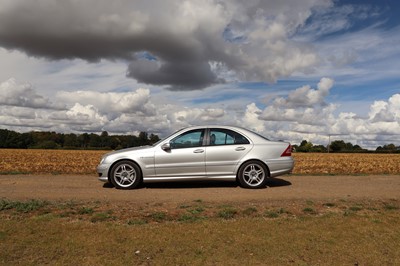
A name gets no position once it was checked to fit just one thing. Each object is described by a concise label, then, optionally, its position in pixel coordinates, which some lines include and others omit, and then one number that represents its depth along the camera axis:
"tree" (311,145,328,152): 79.06
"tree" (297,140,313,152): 80.09
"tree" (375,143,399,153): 75.66
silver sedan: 9.23
